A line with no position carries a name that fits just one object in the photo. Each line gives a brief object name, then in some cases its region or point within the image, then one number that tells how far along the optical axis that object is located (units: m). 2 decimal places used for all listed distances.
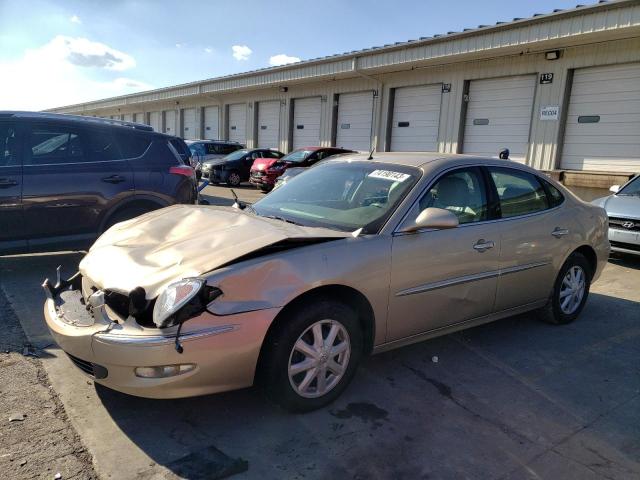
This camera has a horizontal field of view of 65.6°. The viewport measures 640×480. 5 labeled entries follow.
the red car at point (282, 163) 16.05
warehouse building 11.79
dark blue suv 5.28
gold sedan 2.59
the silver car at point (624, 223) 7.33
